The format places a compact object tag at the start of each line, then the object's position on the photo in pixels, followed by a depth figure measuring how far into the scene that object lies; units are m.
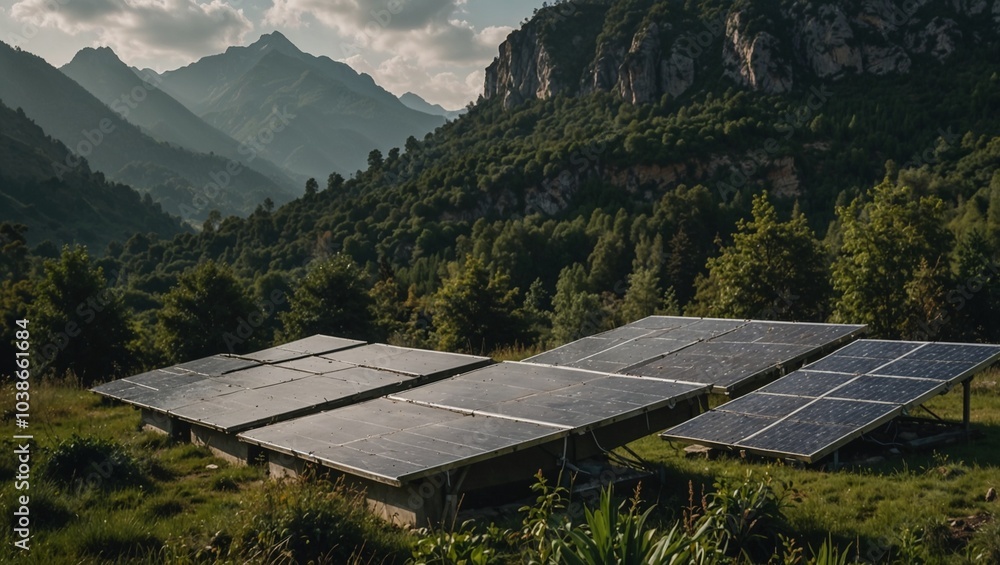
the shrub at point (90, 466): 10.14
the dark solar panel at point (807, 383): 11.60
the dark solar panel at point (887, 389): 10.52
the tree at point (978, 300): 33.97
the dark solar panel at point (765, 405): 11.05
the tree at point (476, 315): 28.41
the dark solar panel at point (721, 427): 10.32
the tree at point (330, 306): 28.98
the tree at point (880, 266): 28.27
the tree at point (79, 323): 23.81
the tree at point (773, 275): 28.50
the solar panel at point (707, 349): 13.49
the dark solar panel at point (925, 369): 11.06
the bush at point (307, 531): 7.30
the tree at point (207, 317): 26.98
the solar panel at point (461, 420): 9.11
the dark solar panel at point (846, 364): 12.31
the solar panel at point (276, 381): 12.92
